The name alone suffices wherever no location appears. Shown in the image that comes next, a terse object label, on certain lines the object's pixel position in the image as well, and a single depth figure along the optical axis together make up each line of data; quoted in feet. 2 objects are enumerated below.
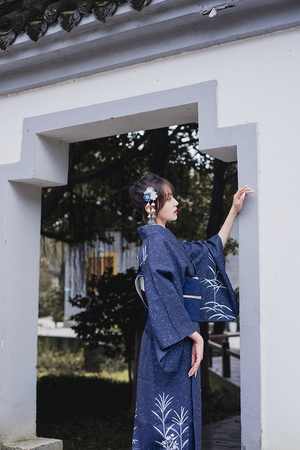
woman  6.97
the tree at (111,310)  17.80
